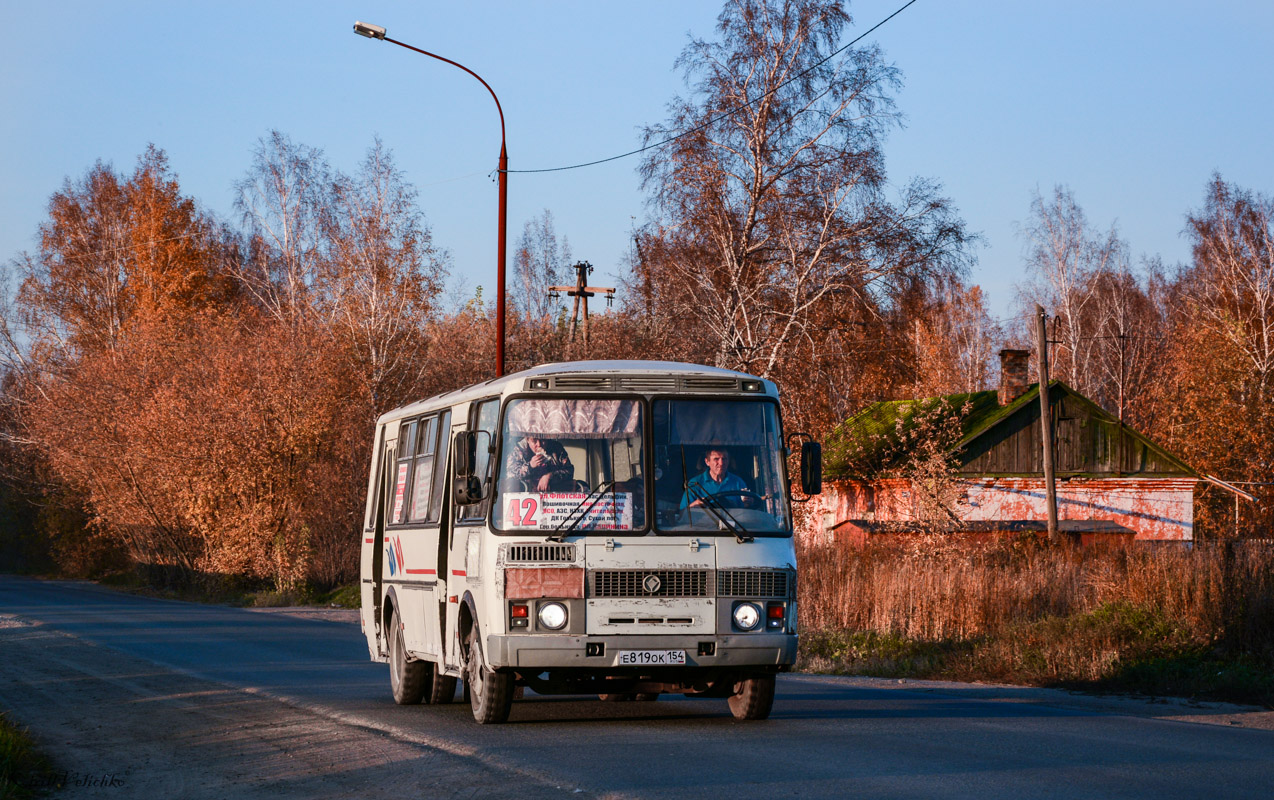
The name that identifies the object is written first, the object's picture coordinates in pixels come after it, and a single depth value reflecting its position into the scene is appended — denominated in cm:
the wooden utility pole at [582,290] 6062
